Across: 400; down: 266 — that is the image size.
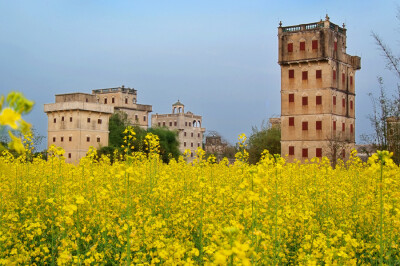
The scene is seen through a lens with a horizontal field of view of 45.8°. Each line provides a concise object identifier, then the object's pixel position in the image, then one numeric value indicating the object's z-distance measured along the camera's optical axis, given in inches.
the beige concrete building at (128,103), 3248.3
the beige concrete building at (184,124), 3932.1
